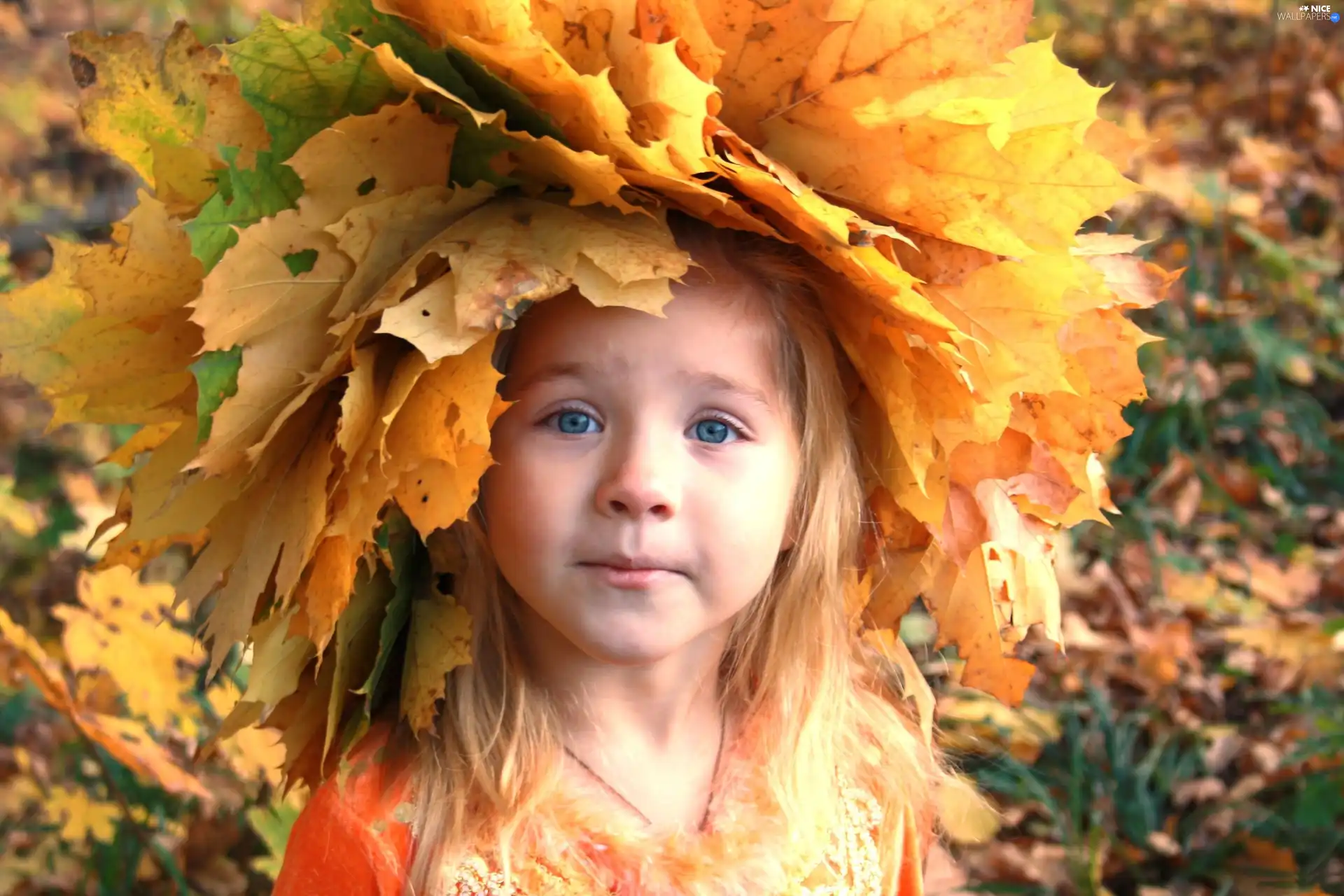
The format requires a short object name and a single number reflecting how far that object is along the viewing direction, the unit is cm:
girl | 141
